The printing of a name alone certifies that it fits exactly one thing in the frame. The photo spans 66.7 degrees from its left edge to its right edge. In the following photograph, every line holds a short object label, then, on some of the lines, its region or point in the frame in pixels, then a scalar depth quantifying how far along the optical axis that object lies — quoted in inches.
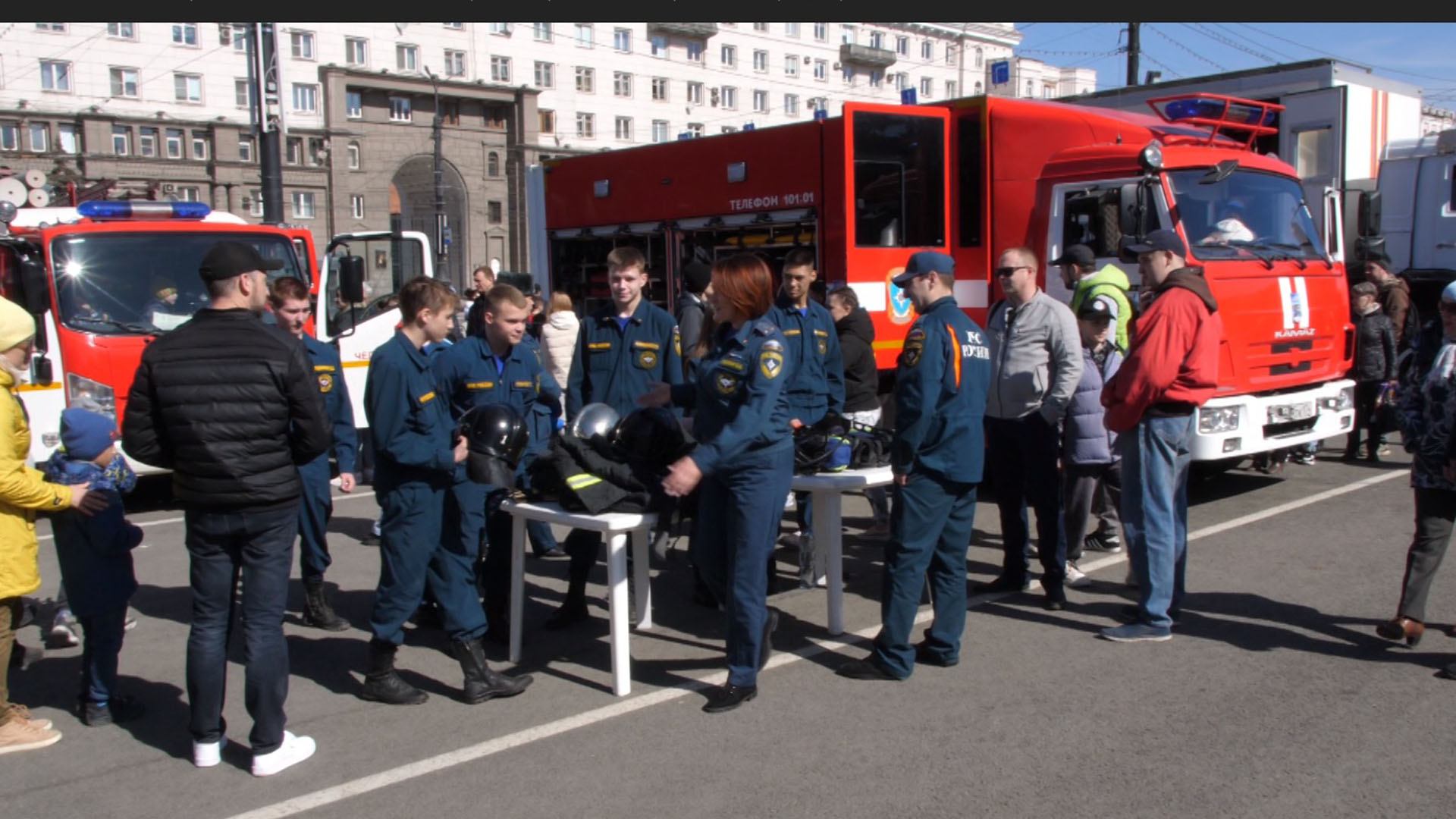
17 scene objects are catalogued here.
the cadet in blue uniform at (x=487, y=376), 190.4
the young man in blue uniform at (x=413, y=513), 184.1
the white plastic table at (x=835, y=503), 211.4
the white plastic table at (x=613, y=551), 185.0
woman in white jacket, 358.9
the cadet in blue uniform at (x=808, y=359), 258.4
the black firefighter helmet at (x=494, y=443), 182.5
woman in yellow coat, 166.2
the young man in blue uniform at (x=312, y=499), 234.5
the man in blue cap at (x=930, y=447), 188.5
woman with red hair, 175.2
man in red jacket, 205.6
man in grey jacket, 232.7
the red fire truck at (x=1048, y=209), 318.0
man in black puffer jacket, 154.7
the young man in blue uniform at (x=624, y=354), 243.4
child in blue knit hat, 180.4
